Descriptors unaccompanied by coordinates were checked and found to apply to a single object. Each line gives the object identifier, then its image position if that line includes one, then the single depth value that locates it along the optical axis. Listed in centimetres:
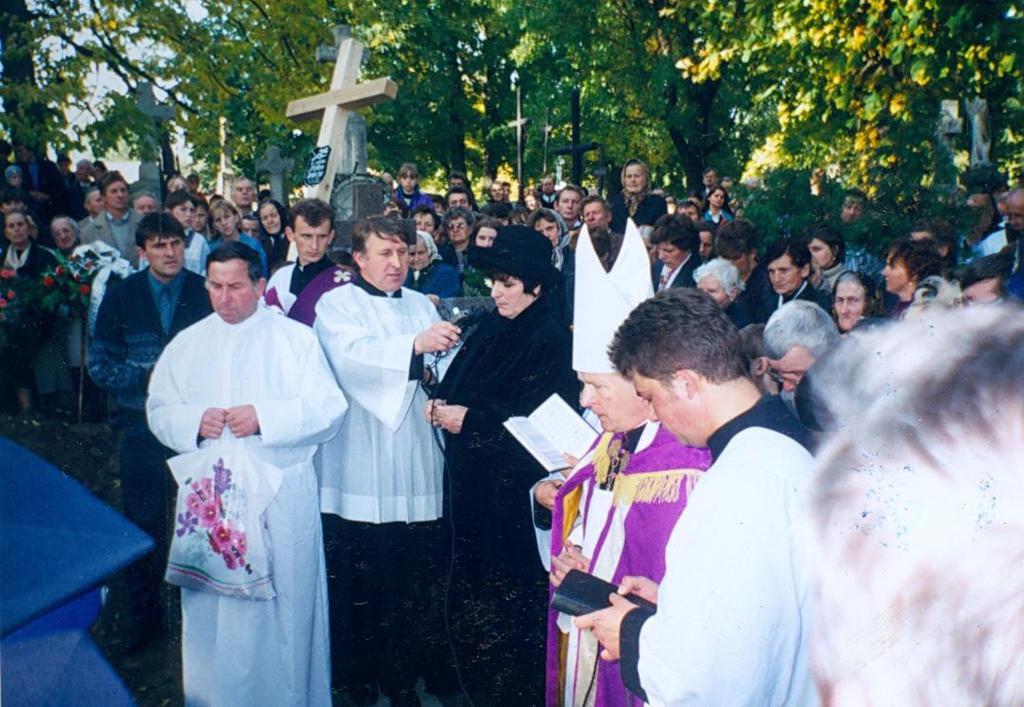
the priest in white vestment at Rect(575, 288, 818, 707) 166
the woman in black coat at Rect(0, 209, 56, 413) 539
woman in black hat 381
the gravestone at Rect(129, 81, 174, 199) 995
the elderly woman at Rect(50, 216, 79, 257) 727
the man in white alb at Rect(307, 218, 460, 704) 388
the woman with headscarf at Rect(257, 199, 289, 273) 801
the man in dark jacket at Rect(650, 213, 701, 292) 615
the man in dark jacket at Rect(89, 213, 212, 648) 394
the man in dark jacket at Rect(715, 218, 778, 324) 578
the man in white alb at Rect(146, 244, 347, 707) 345
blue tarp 136
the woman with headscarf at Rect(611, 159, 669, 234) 880
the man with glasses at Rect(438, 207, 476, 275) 802
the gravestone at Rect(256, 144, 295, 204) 1263
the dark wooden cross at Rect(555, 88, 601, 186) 1398
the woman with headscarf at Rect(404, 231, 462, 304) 607
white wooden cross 702
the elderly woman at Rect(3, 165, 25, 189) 913
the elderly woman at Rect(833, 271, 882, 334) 431
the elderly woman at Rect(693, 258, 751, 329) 507
